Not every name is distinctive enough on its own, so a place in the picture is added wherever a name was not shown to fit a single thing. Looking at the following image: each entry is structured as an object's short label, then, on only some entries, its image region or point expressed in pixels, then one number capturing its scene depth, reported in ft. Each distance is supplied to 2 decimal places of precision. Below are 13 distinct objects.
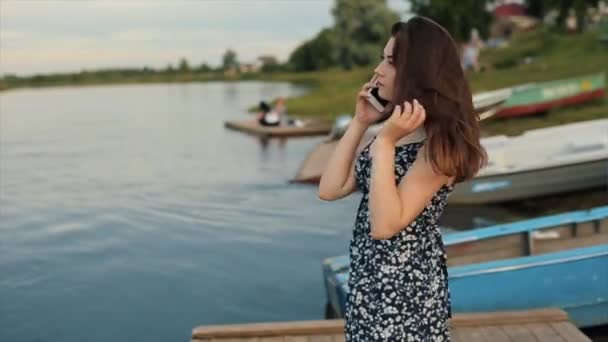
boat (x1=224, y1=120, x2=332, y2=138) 91.04
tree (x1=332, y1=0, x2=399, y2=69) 228.84
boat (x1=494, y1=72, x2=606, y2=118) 69.36
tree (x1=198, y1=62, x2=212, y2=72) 548.31
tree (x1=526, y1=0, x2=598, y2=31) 165.27
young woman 8.11
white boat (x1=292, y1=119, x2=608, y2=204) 42.27
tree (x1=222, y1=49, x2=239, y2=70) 583.37
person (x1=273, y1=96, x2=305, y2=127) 95.20
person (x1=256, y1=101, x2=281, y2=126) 95.41
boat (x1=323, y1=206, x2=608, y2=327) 22.21
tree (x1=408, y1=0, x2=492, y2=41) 197.06
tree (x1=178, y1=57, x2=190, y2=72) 530.02
